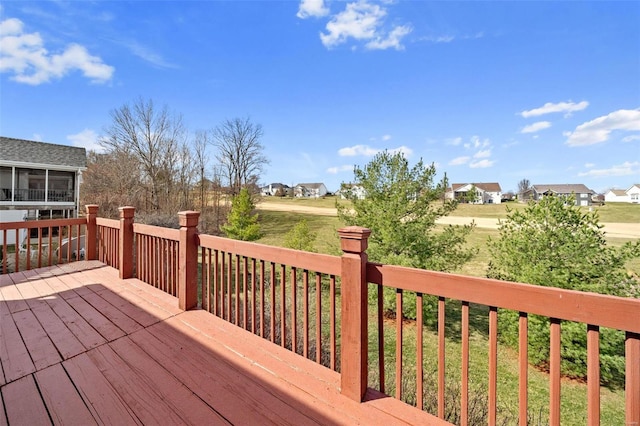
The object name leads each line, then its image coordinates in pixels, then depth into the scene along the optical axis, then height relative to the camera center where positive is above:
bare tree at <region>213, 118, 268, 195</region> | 22.45 +5.25
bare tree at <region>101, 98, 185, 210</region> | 17.67 +4.83
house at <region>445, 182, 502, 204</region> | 50.72 +4.51
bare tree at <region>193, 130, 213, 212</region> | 19.34 +4.11
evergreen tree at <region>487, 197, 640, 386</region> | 4.36 -0.90
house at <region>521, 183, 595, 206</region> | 42.47 +3.78
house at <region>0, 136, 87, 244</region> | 14.19 +2.03
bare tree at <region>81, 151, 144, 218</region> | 16.12 +2.01
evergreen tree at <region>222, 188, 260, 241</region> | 10.00 -0.29
